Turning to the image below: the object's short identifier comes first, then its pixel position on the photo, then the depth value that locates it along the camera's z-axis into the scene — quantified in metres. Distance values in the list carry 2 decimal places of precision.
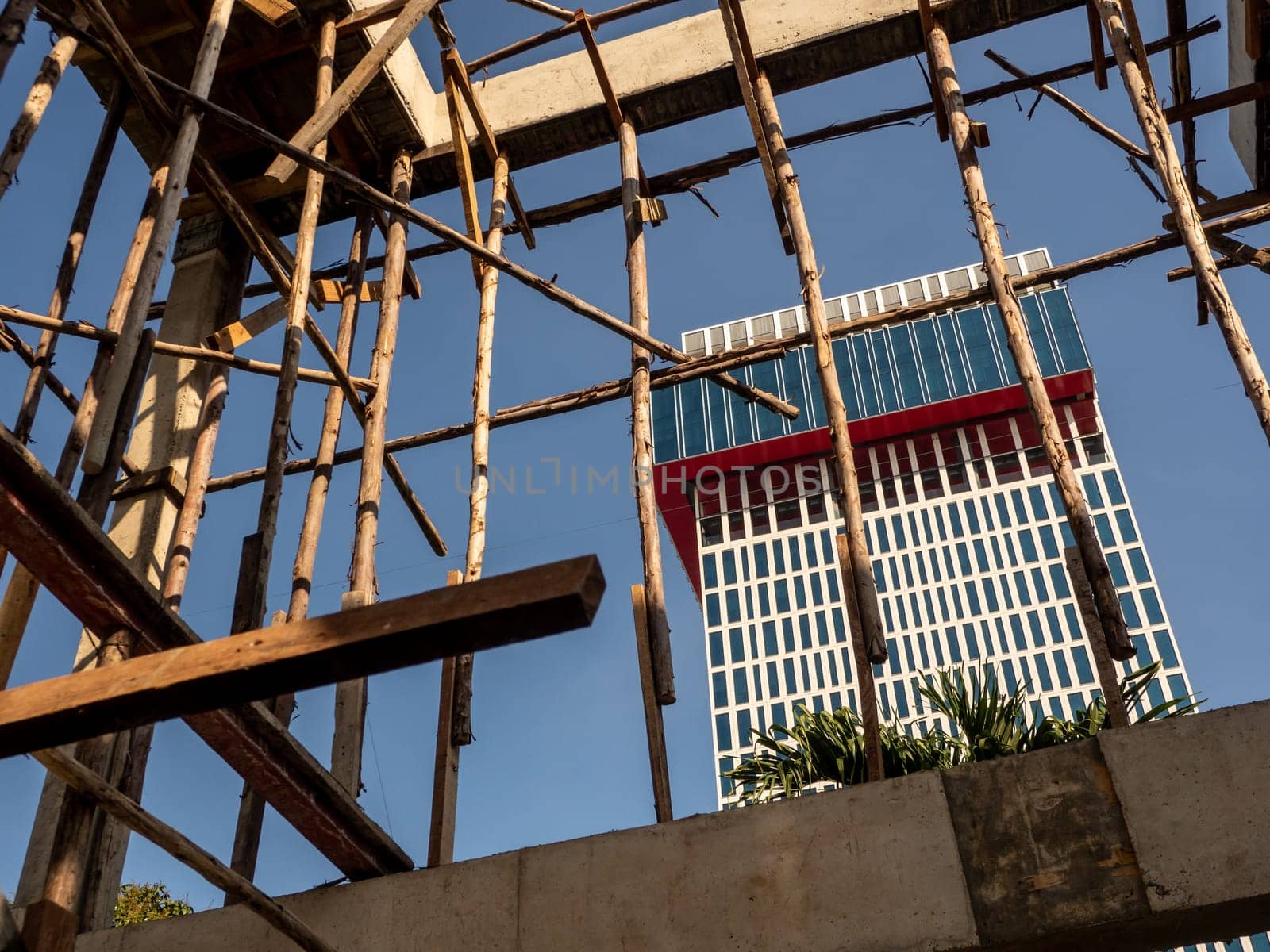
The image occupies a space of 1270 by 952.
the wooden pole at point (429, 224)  6.59
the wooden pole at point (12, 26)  5.22
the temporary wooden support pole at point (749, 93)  8.39
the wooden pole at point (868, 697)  5.22
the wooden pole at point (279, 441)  7.39
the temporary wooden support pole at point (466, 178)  8.87
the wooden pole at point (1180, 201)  5.94
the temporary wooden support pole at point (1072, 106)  9.39
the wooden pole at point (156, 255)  5.73
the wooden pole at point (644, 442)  6.19
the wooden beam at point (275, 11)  8.34
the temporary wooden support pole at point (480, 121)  8.66
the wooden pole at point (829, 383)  5.81
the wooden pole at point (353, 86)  6.80
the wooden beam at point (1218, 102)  9.13
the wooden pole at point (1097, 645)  5.04
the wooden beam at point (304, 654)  2.64
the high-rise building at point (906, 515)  62.88
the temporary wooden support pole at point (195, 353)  6.58
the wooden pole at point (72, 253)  6.39
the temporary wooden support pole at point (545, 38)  9.41
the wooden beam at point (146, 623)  3.46
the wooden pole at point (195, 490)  7.07
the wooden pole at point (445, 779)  5.45
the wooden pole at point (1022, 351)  5.46
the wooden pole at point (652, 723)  5.52
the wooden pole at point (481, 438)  6.20
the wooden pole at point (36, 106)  5.93
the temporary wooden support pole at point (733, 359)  8.23
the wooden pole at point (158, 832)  3.82
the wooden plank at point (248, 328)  8.53
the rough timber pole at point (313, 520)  6.45
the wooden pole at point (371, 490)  6.22
